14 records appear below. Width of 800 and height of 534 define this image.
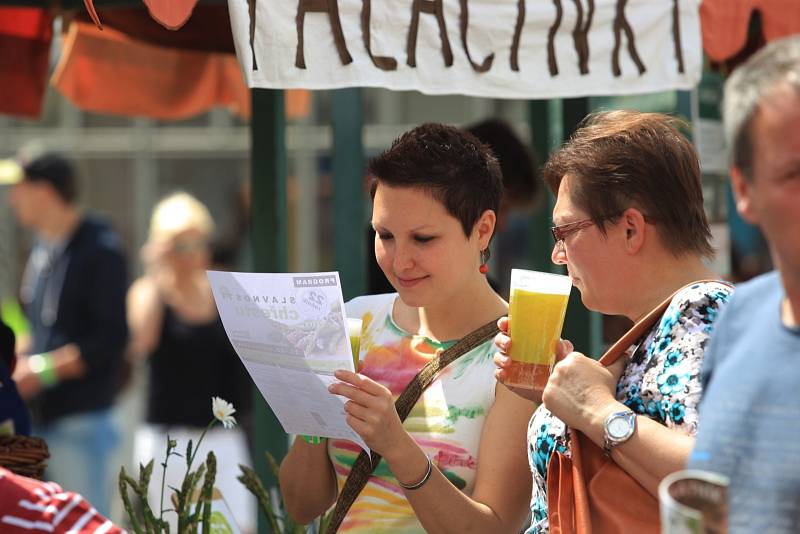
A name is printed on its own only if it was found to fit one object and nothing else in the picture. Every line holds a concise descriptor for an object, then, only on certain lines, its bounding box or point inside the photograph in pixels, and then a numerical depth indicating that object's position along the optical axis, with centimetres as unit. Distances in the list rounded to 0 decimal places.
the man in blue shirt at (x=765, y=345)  296
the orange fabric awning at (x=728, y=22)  694
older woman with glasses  418
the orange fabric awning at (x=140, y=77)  1011
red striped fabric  394
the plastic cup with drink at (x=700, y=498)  280
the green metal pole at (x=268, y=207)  796
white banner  584
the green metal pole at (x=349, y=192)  765
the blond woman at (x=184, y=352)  1180
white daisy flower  541
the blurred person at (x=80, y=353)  1181
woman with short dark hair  501
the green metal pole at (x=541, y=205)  952
